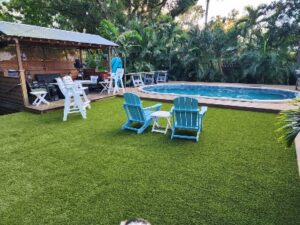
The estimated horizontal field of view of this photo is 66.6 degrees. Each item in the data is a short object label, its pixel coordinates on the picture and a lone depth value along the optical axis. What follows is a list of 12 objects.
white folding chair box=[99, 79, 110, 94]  10.93
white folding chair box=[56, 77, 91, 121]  6.63
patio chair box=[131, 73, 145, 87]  12.83
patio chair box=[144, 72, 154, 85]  13.78
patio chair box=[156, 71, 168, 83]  14.60
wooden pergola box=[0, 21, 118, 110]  7.51
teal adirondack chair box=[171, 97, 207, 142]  4.71
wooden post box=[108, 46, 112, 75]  11.67
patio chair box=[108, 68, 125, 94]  10.33
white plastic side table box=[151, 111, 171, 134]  5.27
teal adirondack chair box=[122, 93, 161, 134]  5.30
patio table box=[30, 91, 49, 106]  8.11
